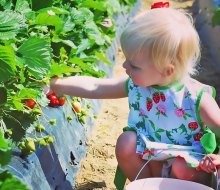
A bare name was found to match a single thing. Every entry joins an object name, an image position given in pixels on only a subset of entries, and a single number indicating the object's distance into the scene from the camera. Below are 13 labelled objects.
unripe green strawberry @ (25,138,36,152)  2.46
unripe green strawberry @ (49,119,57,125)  2.73
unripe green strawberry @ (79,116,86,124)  3.31
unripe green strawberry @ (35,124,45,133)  2.64
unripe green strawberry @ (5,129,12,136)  2.41
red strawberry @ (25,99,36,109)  2.63
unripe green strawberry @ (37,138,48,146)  2.57
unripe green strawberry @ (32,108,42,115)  2.57
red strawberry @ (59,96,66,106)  3.07
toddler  2.47
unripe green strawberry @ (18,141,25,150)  2.46
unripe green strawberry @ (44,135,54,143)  2.59
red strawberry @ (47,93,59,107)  3.01
